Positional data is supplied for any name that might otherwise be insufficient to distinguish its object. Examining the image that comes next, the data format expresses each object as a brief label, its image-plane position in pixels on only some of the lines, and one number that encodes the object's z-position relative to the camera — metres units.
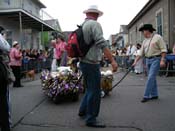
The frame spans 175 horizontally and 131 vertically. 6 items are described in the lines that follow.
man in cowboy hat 4.67
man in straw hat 3.26
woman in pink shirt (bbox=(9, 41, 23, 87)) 7.16
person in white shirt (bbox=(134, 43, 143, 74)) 10.73
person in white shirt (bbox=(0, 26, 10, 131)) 2.92
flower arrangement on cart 4.64
